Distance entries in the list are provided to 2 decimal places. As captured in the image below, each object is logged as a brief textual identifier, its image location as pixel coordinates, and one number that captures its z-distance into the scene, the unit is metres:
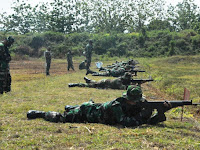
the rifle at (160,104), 5.70
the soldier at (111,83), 11.18
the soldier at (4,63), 10.08
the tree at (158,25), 58.28
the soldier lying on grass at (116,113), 5.62
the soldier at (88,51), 19.62
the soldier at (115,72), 15.99
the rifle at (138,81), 10.86
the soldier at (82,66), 23.55
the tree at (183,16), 61.78
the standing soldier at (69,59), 22.18
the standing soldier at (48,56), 18.20
